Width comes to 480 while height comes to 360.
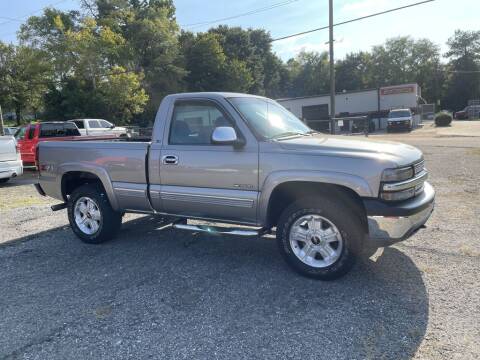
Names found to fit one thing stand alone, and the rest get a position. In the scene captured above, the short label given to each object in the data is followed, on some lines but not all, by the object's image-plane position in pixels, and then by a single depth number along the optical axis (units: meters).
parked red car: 14.18
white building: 43.47
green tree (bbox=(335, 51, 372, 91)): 81.25
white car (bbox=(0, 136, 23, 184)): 10.69
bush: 41.75
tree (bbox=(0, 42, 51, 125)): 32.91
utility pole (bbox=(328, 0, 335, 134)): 20.06
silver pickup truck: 3.80
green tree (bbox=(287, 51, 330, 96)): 85.38
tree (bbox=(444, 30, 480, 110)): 76.50
